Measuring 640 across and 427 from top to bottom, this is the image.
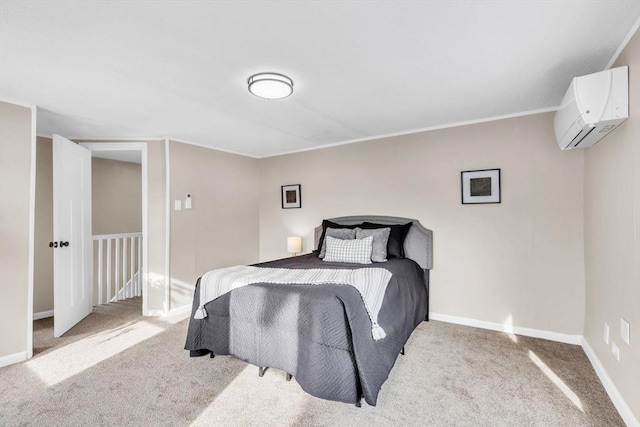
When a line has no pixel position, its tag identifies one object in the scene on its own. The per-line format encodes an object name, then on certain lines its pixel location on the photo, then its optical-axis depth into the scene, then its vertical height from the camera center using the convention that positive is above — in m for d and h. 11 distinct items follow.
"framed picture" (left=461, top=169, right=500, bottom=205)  3.25 +0.30
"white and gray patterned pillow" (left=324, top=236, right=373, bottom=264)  3.26 -0.38
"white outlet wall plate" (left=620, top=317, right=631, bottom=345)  1.81 -0.70
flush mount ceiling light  2.21 +0.95
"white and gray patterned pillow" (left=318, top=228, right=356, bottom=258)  3.64 -0.22
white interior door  3.16 -0.18
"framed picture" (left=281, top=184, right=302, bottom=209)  4.69 +0.29
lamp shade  4.48 -0.42
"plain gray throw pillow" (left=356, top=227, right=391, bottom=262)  3.28 -0.26
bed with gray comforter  1.91 -0.82
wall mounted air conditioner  1.86 +0.70
